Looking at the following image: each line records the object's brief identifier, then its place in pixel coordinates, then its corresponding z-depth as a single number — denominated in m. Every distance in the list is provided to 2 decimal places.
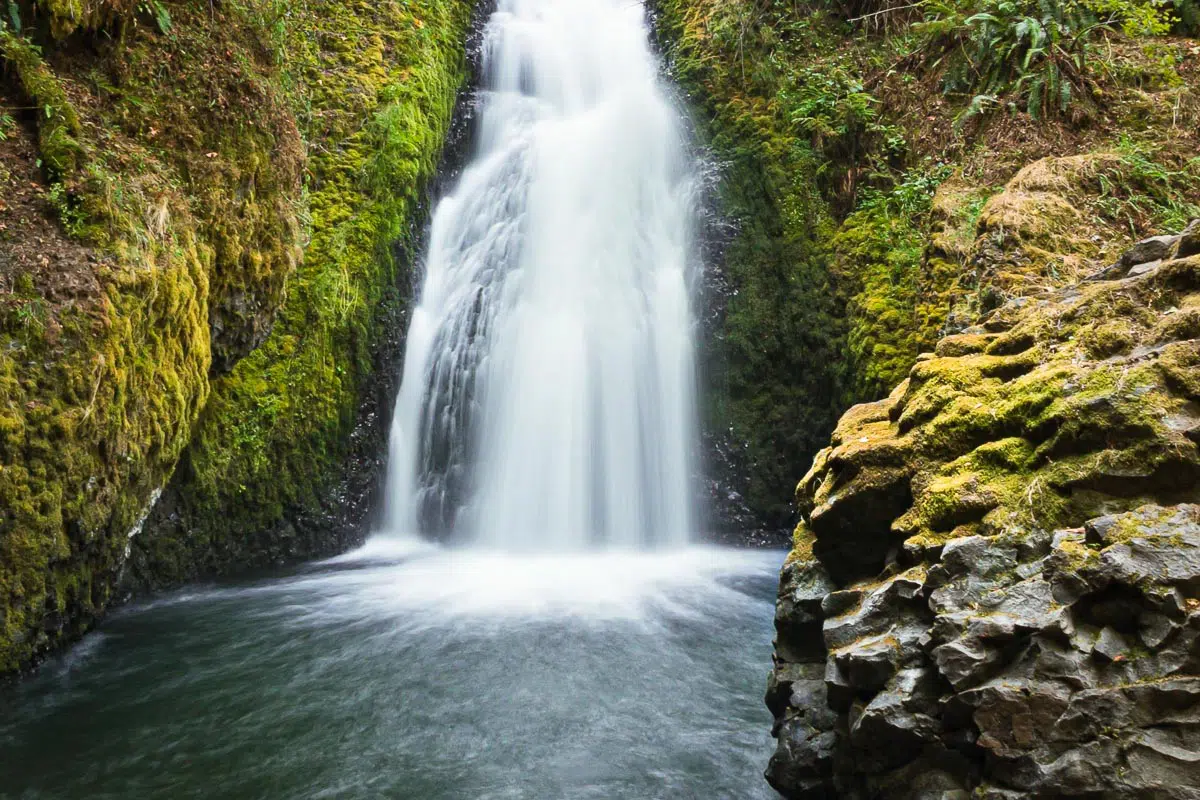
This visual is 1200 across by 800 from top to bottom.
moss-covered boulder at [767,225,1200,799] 2.25
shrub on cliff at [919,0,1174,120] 7.96
